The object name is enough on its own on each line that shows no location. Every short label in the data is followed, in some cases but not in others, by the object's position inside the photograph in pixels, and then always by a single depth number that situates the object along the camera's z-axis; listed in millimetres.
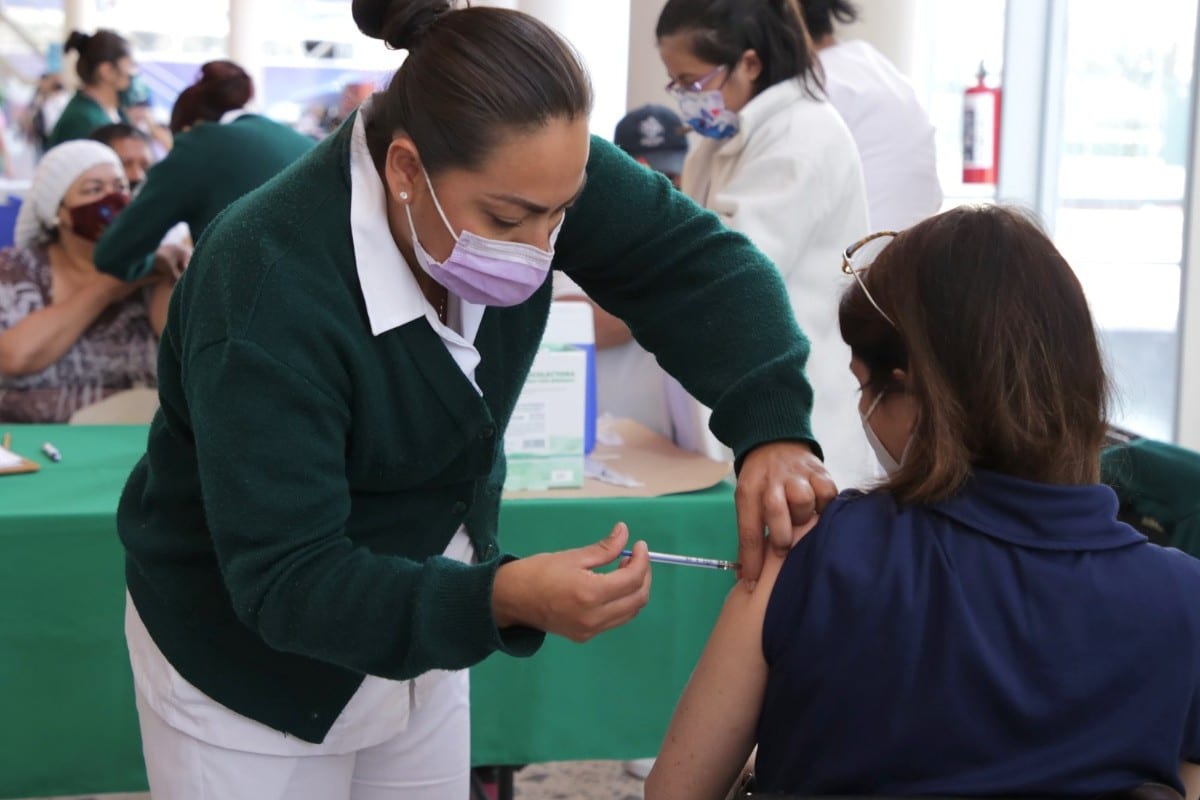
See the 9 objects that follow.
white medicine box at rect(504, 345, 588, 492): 1997
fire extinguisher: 4488
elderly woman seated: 2635
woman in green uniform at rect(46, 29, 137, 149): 4812
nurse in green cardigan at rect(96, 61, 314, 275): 2760
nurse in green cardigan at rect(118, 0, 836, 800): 930
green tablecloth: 1875
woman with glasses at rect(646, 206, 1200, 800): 993
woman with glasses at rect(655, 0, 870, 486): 2152
